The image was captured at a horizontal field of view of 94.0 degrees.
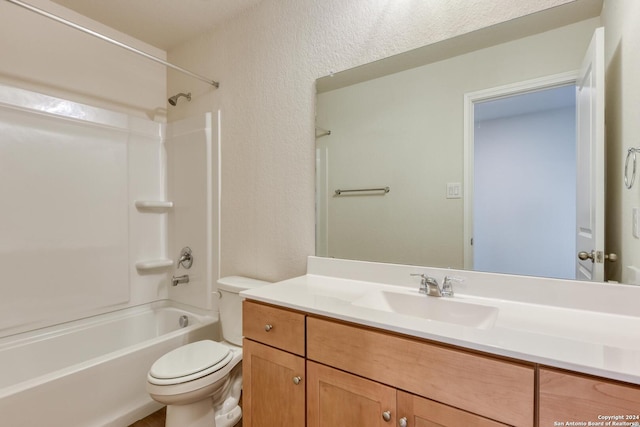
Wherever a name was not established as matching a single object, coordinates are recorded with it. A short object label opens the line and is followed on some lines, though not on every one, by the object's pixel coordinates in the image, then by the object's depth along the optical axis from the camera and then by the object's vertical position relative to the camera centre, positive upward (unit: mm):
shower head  2271 +895
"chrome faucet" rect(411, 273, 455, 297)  1178 -294
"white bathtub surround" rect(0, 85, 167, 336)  1734 +32
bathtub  1381 -849
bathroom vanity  666 -388
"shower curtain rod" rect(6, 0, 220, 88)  1357 +943
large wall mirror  1099 +269
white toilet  1339 -767
